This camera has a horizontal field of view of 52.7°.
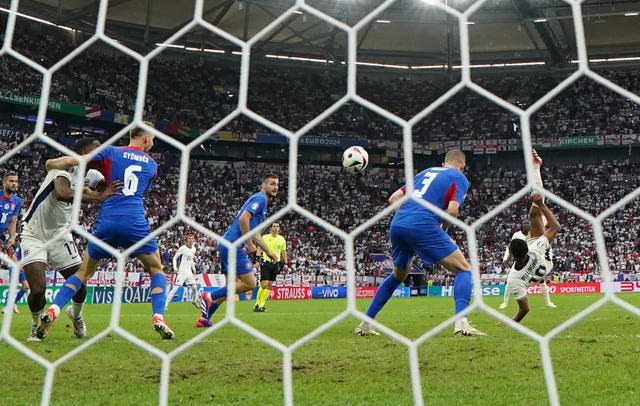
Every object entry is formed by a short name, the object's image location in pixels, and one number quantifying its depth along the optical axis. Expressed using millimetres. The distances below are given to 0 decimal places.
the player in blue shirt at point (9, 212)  7043
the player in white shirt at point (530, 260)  6133
